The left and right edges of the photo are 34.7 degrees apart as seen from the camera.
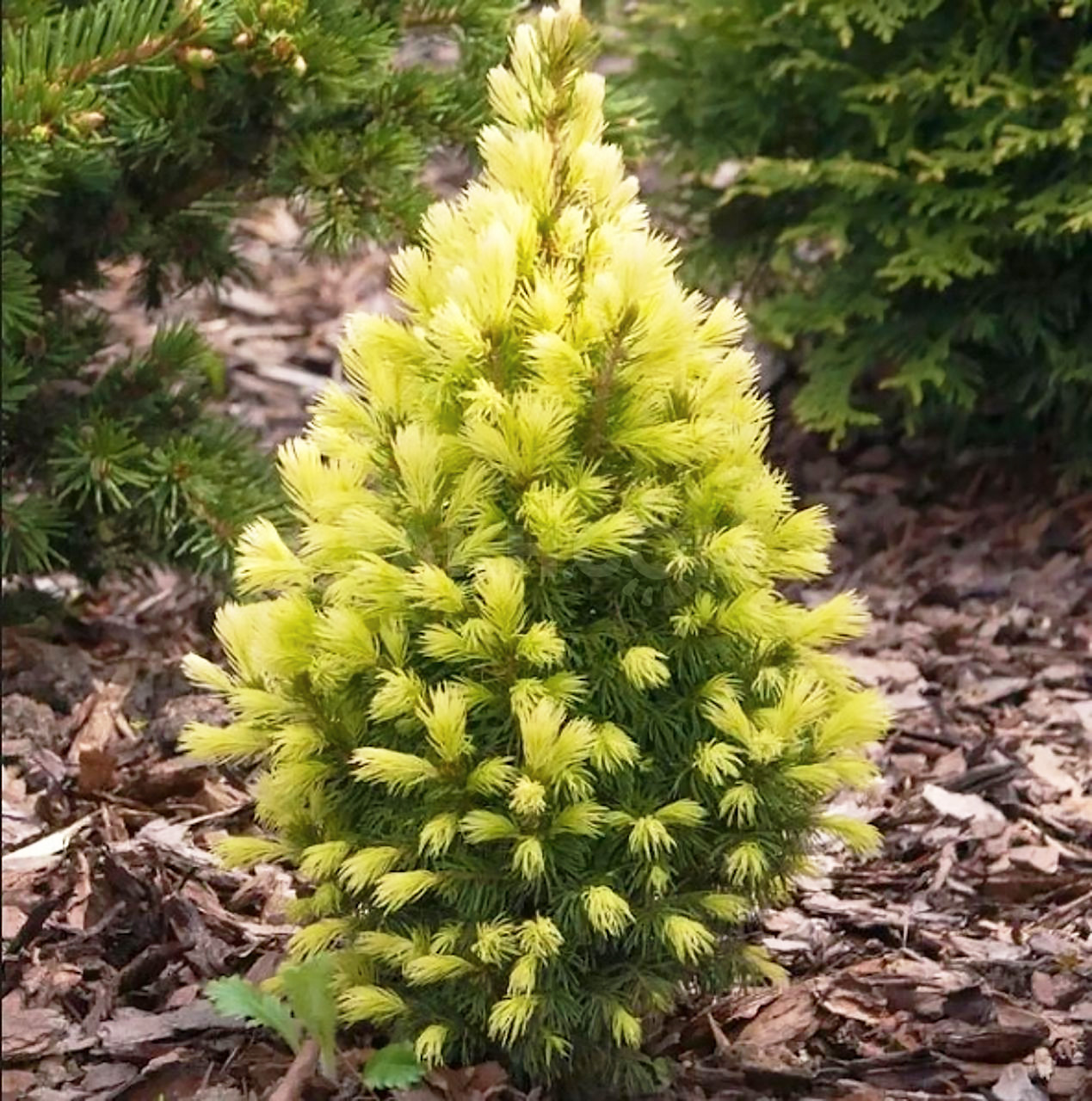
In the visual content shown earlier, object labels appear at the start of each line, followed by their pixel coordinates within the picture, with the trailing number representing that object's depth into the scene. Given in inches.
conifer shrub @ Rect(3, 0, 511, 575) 120.4
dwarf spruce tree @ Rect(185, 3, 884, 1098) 84.4
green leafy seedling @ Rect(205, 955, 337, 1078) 88.4
